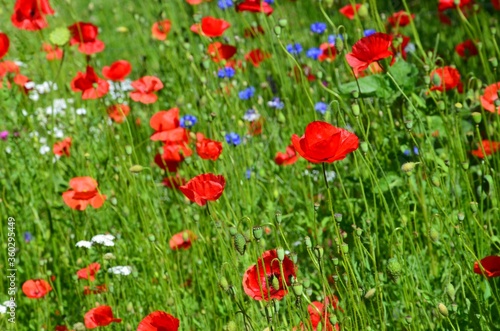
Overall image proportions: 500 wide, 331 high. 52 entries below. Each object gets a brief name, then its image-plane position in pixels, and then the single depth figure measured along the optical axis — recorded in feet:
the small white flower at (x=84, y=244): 14.37
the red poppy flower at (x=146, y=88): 17.95
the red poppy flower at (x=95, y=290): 14.21
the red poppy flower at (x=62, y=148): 17.82
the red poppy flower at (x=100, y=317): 12.22
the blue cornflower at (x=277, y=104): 18.76
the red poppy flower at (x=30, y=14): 18.90
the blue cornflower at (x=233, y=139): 16.89
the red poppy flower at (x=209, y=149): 13.83
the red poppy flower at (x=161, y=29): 21.09
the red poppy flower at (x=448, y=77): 15.73
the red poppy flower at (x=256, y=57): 20.93
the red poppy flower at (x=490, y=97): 14.56
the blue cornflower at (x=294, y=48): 19.38
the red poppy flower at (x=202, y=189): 11.22
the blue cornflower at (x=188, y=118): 17.52
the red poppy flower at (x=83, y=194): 14.84
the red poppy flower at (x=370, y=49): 11.94
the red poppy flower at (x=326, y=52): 19.59
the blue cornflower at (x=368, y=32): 18.99
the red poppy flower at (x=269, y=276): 10.46
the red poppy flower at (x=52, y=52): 21.24
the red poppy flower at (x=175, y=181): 16.82
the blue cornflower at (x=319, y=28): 21.72
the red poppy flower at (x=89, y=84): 17.53
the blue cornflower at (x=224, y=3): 22.99
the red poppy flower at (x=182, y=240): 14.84
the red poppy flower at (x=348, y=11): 19.45
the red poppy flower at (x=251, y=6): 16.81
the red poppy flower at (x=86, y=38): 19.61
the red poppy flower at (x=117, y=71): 18.38
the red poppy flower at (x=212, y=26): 18.01
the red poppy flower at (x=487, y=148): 15.51
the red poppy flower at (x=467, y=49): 19.16
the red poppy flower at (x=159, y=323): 10.81
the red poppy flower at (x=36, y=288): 14.16
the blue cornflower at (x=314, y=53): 21.06
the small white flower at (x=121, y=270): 13.89
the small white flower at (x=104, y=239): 14.10
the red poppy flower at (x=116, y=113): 18.89
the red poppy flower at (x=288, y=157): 16.28
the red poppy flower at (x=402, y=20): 19.81
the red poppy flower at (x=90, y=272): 14.19
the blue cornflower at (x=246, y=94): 19.91
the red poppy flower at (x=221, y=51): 19.02
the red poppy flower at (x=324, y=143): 10.09
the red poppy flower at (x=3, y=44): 17.71
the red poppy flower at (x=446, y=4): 16.80
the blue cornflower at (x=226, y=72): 19.31
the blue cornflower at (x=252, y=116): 19.03
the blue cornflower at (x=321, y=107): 19.11
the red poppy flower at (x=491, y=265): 10.80
